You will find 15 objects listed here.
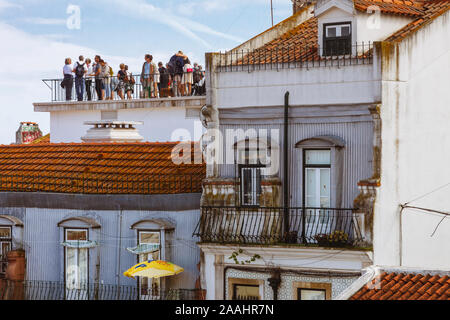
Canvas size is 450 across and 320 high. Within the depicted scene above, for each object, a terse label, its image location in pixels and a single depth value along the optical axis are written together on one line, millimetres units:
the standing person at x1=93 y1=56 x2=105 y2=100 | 37312
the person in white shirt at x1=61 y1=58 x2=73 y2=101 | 38178
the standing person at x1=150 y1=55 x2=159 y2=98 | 36469
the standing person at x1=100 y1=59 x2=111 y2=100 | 37644
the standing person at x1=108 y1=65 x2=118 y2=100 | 37812
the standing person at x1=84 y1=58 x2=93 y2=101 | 38031
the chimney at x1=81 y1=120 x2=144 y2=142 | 33844
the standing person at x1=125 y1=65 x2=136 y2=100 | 37591
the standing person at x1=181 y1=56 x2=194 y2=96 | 35781
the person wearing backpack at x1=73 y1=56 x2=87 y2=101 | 37250
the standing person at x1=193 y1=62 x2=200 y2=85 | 36469
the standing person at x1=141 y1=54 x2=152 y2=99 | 36219
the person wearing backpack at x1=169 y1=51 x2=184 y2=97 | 35625
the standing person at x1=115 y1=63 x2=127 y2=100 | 37000
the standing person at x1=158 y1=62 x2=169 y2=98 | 36406
